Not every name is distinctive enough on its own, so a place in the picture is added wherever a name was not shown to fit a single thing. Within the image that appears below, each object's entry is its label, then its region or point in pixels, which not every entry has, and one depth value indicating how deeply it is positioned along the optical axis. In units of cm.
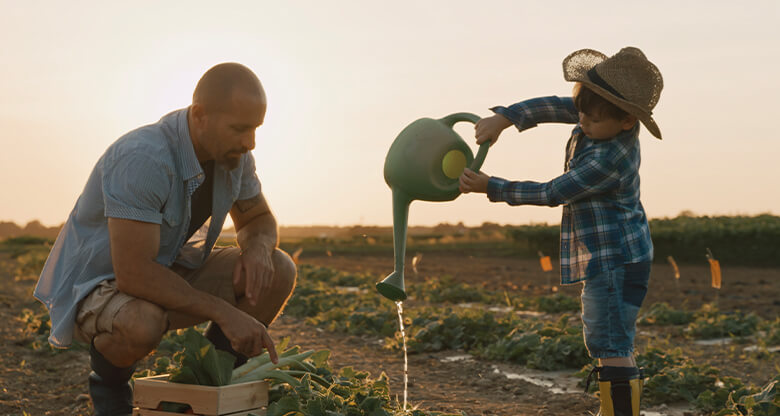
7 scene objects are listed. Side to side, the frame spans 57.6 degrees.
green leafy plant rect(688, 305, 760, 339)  597
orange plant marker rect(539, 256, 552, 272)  772
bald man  235
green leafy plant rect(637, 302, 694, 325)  674
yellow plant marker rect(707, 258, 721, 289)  599
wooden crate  234
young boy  267
